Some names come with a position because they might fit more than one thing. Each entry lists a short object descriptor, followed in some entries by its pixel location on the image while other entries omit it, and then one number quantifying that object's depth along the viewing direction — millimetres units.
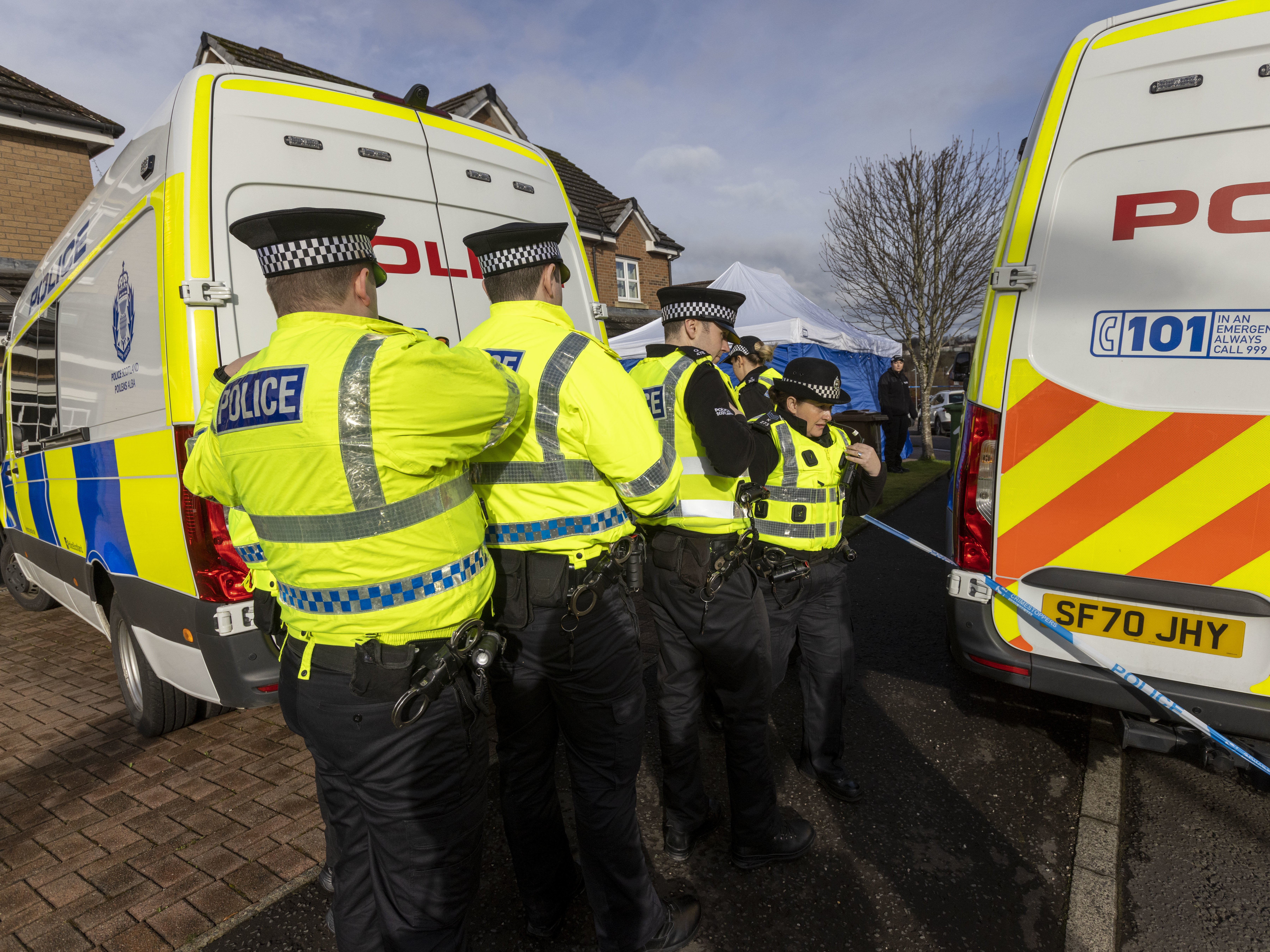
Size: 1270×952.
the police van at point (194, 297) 2451
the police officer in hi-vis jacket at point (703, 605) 2275
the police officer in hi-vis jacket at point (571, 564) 1821
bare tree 13531
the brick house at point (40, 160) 10758
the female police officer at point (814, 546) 2658
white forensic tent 10906
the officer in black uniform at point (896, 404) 11656
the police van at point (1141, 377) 2166
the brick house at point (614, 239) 16984
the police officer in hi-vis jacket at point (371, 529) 1433
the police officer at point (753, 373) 2623
